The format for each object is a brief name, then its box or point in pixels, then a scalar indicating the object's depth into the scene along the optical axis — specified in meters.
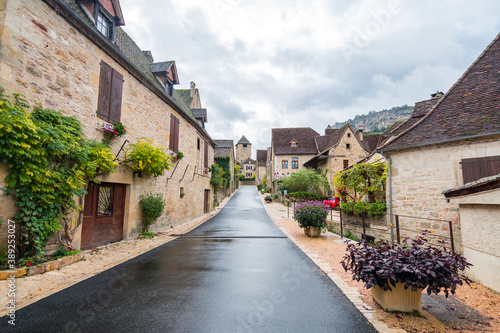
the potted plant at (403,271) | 2.69
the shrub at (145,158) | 7.40
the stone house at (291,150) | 32.56
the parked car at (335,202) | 18.27
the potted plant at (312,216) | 8.32
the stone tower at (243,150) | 75.00
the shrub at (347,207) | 10.91
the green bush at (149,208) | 8.45
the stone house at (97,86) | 4.47
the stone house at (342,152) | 26.39
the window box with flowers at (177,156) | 10.72
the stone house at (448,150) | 6.92
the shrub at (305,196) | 23.09
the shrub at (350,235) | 9.51
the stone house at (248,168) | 75.32
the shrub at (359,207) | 9.92
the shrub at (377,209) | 9.23
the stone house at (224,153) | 30.90
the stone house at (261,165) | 56.66
